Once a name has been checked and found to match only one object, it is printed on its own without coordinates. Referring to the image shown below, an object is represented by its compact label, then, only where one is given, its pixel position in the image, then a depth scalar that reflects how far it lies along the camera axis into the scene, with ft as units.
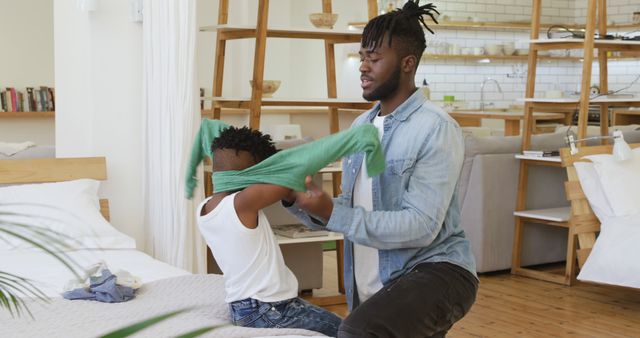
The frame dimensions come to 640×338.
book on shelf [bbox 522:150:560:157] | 18.89
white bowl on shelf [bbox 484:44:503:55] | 35.58
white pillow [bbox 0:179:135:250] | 13.53
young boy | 7.82
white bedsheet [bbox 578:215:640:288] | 15.49
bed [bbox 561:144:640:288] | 15.74
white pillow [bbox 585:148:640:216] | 16.53
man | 7.32
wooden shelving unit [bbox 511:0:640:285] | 18.18
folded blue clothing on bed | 10.09
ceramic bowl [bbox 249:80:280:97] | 16.59
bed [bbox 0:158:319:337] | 8.68
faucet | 37.17
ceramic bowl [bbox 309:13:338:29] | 16.53
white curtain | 13.97
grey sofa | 18.97
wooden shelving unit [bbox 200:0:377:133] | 14.98
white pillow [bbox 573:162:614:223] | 16.83
